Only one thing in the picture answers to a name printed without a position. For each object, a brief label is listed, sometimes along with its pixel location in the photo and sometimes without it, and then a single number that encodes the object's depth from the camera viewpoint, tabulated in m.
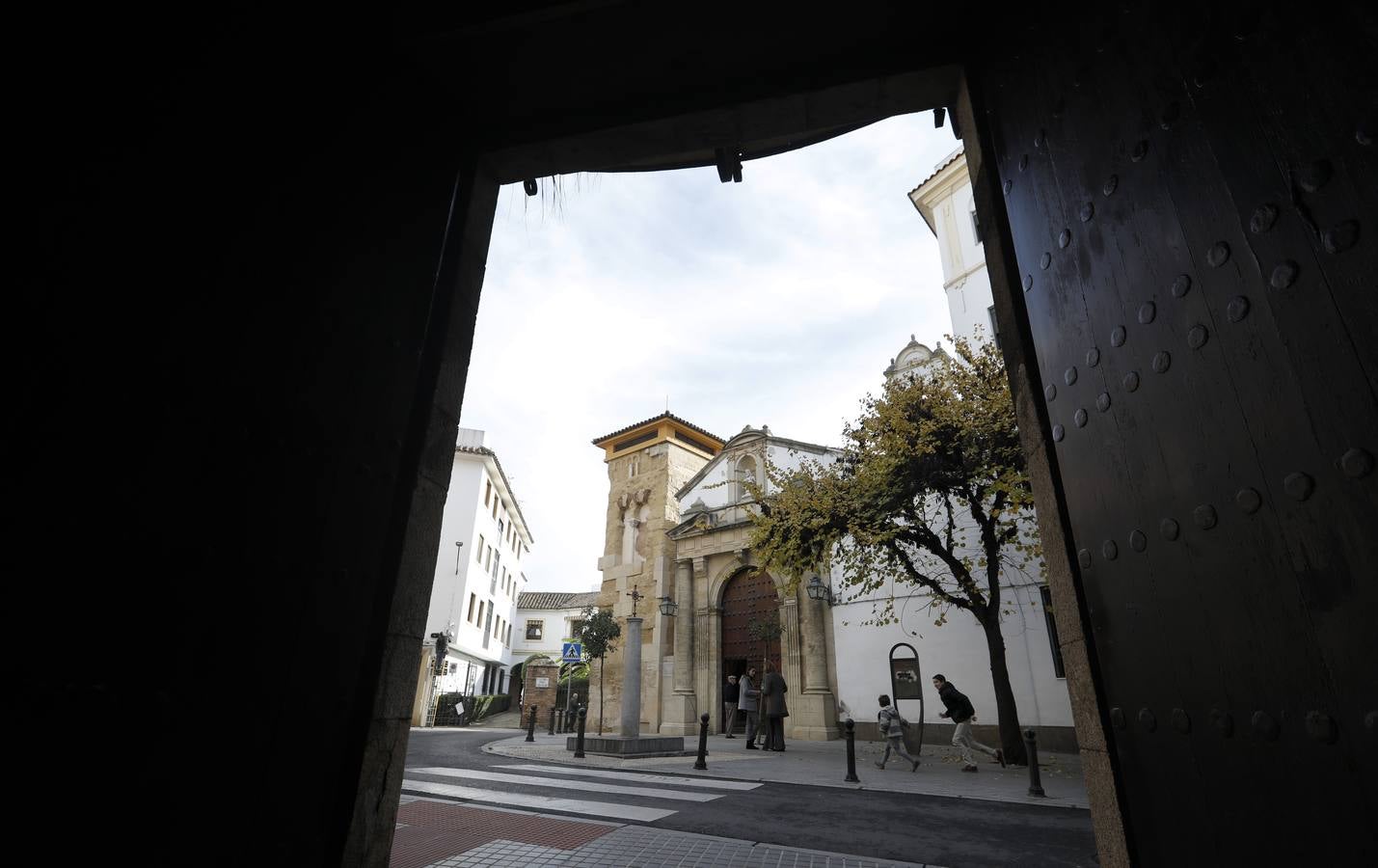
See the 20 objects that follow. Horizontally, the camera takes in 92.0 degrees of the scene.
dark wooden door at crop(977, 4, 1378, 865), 0.98
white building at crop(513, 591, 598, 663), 49.34
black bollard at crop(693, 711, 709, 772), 9.73
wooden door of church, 19.81
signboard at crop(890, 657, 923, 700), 15.05
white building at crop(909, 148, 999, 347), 16.69
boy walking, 10.44
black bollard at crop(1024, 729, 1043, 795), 7.16
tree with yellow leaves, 10.80
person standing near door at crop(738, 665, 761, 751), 14.34
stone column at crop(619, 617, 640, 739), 13.66
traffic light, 26.16
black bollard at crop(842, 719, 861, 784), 8.43
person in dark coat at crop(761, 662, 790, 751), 13.27
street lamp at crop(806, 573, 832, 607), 17.06
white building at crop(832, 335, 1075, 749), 13.16
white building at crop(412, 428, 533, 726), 29.27
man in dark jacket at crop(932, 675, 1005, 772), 9.84
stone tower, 21.70
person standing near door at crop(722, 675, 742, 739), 16.74
